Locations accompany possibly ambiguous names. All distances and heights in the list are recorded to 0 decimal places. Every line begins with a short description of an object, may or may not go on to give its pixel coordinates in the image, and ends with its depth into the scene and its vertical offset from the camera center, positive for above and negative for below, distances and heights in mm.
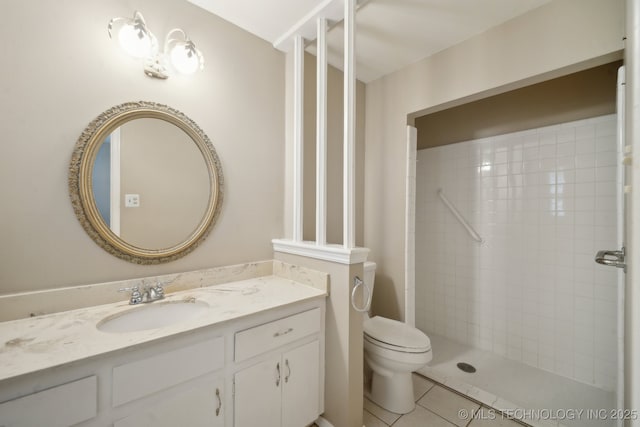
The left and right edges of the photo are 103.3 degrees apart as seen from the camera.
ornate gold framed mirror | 1192 +168
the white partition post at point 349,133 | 1395 +459
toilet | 1554 -915
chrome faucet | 1227 -393
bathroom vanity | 763 -541
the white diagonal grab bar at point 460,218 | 2469 -21
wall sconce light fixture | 1221 +868
